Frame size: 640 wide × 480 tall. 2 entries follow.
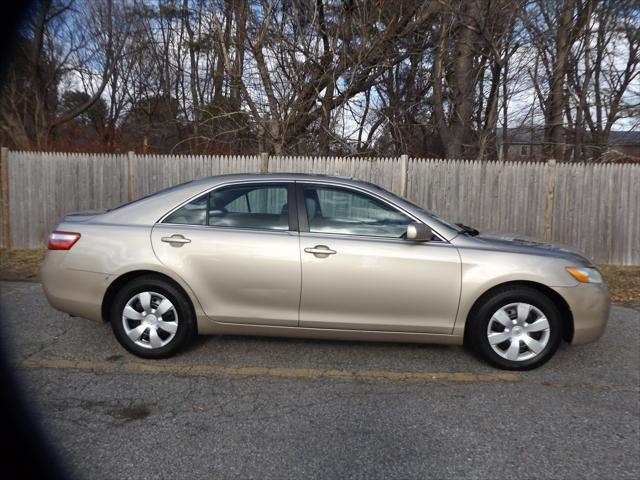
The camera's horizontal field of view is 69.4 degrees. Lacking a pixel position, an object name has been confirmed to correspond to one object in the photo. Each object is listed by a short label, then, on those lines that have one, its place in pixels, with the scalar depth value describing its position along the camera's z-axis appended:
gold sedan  3.77
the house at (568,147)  12.06
